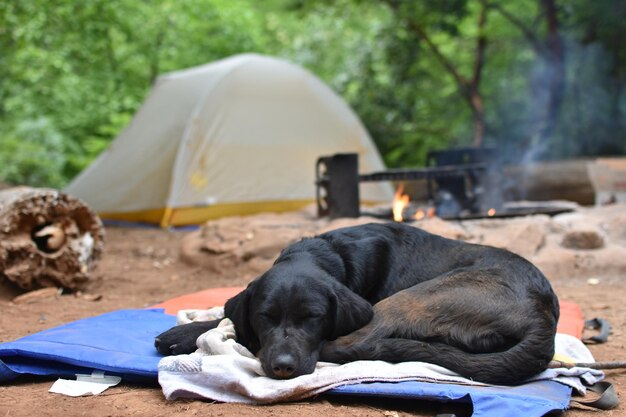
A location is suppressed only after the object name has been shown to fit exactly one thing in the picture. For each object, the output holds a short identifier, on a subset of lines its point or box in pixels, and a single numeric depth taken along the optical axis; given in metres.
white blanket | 2.93
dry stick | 3.46
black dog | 3.07
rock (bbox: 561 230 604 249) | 6.69
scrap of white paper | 3.12
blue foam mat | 2.85
